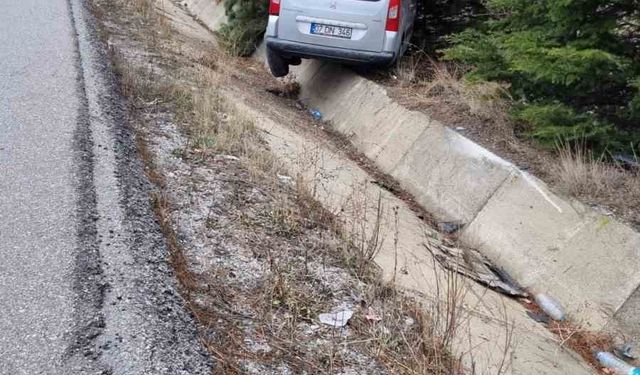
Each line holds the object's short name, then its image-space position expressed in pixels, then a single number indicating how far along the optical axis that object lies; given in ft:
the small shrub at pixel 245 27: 40.34
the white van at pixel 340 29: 27.81
